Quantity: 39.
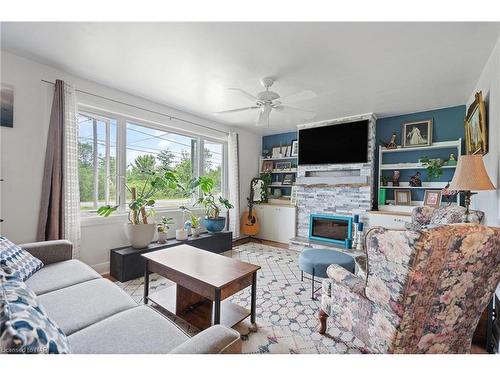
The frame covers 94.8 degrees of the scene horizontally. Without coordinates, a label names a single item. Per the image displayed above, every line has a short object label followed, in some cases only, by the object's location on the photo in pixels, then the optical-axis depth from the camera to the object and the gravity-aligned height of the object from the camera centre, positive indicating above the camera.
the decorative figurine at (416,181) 3.49 +0.13
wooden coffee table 1.60 -0.71
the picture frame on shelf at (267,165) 5.20 +0.50
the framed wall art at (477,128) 2.05 +0.62
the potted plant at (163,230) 3.19 -0.64
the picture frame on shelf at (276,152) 5.07 +0.78
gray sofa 0.93 -0.71
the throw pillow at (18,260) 1.54 -0.55
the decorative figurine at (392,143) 3.67 +0.73
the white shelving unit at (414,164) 3.24 +0.39
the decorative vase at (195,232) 3.61 -0.73
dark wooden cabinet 2.63 -0.90
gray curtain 2.38 +0.02
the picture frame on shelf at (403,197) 3.57 -0.12
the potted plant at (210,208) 3.81 -0.39
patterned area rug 1.65 -1.14
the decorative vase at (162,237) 3.19 -0.72
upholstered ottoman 2.26 -0.74
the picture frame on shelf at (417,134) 3.43 +0.86
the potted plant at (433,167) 3.28 +0.33
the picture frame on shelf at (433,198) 3.11 -0.12
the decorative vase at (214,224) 3.85 -0.64
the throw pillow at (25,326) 0.61 -0.42
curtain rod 2.68 +1.07
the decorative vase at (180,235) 3.40 -0.74
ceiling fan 2.32 +0.94
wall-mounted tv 3.75 +0.77
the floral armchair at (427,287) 1.07 -0.49
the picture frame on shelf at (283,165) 4.96 +0.49
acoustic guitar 4.76 -0.76
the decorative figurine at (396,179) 3.68 +0.16
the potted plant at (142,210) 2.85 -0.32
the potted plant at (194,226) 3.62 -0.64
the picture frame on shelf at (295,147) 4.76 +0.84
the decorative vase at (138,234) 2.85 -0.62
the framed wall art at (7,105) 2.15 +0.73
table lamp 1.66 +0.11
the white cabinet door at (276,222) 4.51 -0.72
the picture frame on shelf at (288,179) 4.90 +0.18
